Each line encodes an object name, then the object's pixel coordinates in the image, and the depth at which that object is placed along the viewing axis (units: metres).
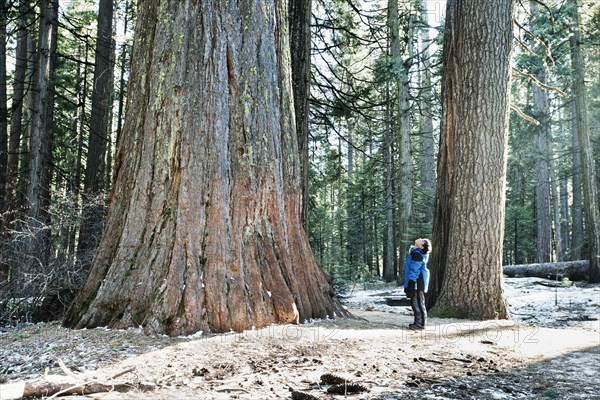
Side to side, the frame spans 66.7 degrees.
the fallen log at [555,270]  15.98
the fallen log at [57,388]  2.34
